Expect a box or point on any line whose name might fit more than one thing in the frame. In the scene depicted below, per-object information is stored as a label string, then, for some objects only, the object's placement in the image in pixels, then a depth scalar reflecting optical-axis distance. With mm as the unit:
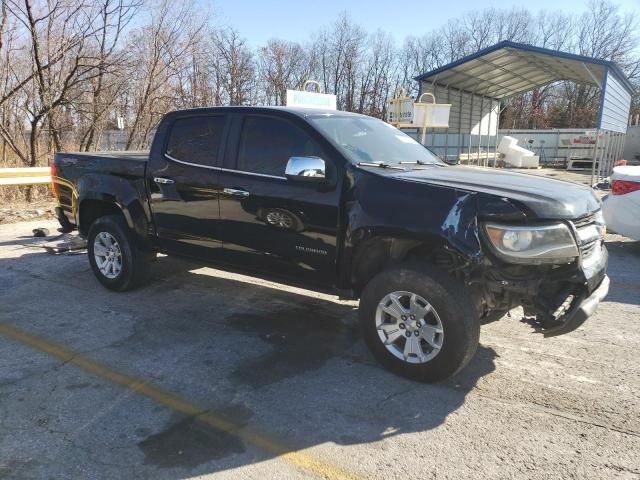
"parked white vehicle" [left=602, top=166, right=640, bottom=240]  7031
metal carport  15008
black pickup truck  3209
